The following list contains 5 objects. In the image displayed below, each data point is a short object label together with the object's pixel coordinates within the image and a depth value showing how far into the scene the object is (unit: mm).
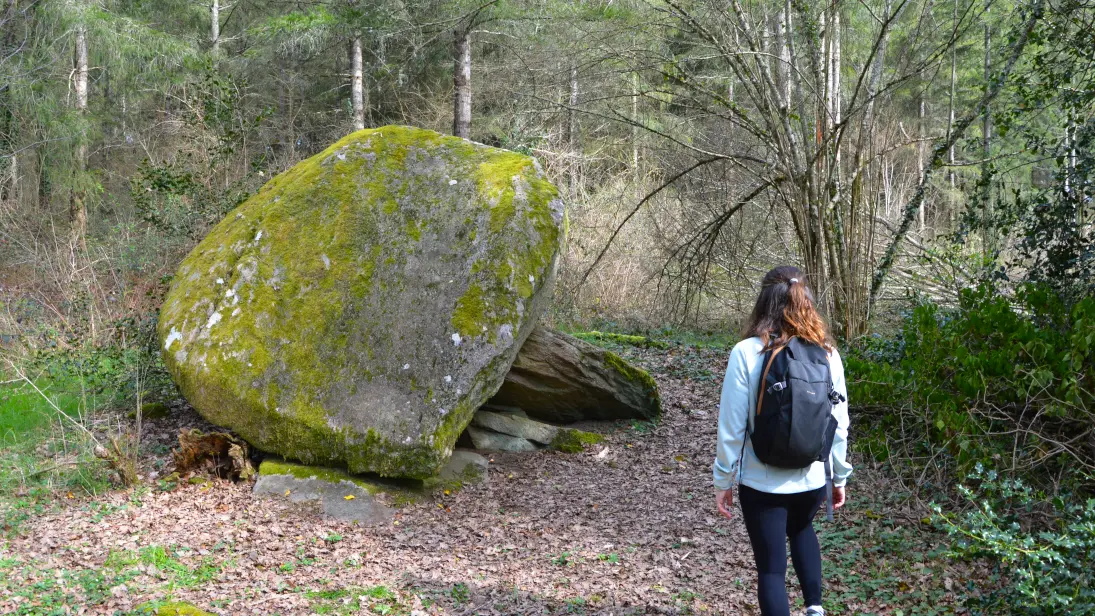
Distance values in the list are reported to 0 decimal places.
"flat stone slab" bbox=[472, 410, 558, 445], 6488
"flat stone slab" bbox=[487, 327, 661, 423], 6664
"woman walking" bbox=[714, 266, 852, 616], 2920
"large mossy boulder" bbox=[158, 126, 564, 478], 5363
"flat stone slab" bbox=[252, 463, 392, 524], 5105
